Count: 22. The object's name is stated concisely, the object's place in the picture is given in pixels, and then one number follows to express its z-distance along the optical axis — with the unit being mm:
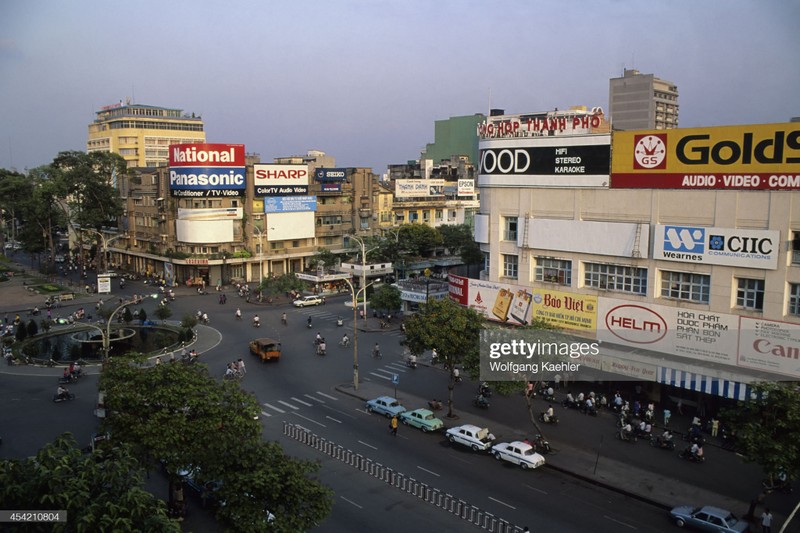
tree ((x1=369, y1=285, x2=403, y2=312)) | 69750
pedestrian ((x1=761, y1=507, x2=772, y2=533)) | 27705
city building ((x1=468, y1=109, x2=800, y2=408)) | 38500
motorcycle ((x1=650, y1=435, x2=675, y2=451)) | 37928
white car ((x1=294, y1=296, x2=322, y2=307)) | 80500
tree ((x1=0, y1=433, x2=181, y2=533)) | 14602
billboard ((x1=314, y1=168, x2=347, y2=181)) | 103938
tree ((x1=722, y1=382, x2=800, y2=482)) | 27031
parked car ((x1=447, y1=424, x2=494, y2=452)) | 37219
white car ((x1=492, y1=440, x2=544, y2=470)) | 34875
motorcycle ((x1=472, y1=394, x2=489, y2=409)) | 44688
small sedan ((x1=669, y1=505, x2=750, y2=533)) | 27906
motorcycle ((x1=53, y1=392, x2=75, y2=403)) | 45188
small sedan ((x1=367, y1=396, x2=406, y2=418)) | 42812
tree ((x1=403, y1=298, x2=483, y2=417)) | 41281
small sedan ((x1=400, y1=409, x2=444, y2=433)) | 40375
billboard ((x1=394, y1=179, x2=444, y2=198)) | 118000
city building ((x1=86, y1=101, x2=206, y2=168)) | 162000
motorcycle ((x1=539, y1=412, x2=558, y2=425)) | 41750
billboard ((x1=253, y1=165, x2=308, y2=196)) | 96625
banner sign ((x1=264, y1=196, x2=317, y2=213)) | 97938
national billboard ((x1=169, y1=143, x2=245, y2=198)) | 90938
